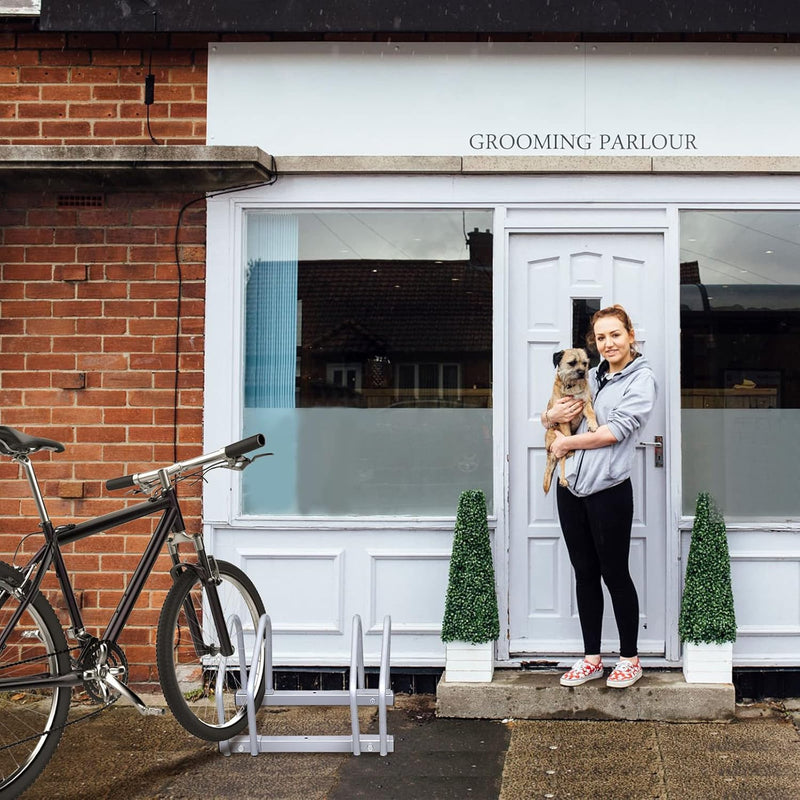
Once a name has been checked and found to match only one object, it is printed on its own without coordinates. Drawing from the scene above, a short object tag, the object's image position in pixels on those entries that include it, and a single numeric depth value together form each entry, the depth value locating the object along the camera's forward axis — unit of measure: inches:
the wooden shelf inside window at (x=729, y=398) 204.2
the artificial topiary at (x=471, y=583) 185.5
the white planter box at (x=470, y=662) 186.7
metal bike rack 158.4
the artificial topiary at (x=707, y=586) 182.2
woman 178.1
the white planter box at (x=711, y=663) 183.2
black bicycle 143.7
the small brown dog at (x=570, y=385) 183.8
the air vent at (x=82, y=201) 209.2
